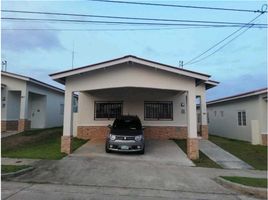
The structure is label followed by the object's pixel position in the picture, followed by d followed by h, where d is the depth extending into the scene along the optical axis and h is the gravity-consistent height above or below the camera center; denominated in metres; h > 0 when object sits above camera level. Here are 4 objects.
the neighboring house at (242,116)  11.37 +0.00
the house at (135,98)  8.74 +1.12
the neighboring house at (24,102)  12.77 +1.17
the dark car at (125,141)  8.61 -1.20
